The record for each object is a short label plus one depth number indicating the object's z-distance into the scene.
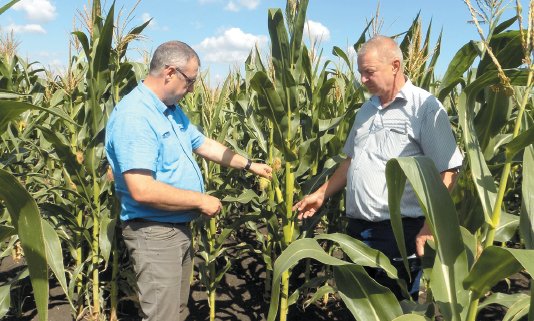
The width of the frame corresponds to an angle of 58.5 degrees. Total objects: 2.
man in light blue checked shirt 2.29
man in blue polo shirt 2.18
